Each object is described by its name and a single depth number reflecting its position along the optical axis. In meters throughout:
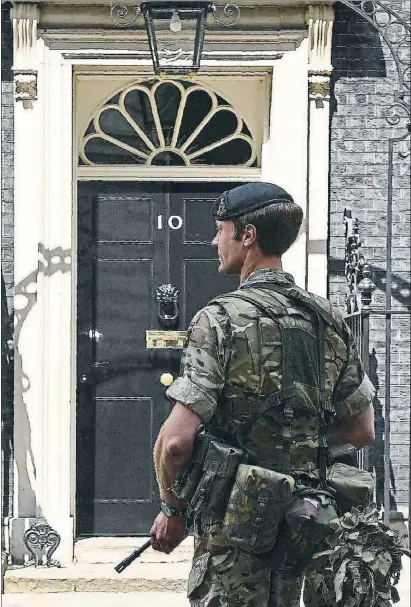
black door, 16.91
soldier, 7.46
